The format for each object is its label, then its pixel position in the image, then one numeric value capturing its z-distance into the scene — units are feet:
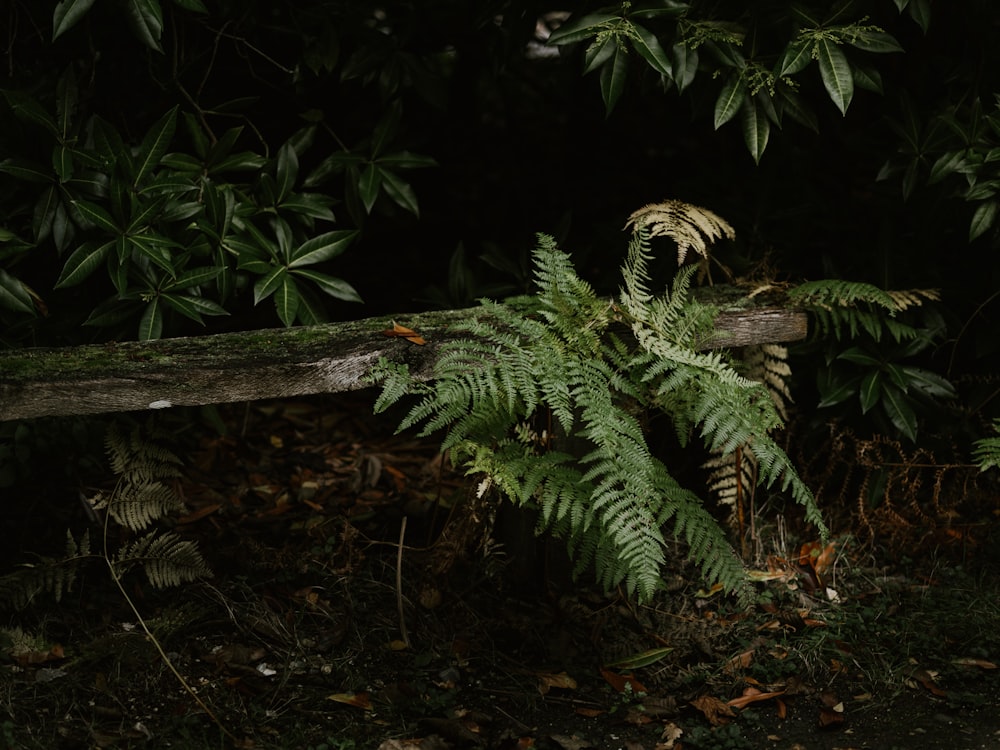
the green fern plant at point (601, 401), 8.51
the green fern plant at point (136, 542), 9.66
